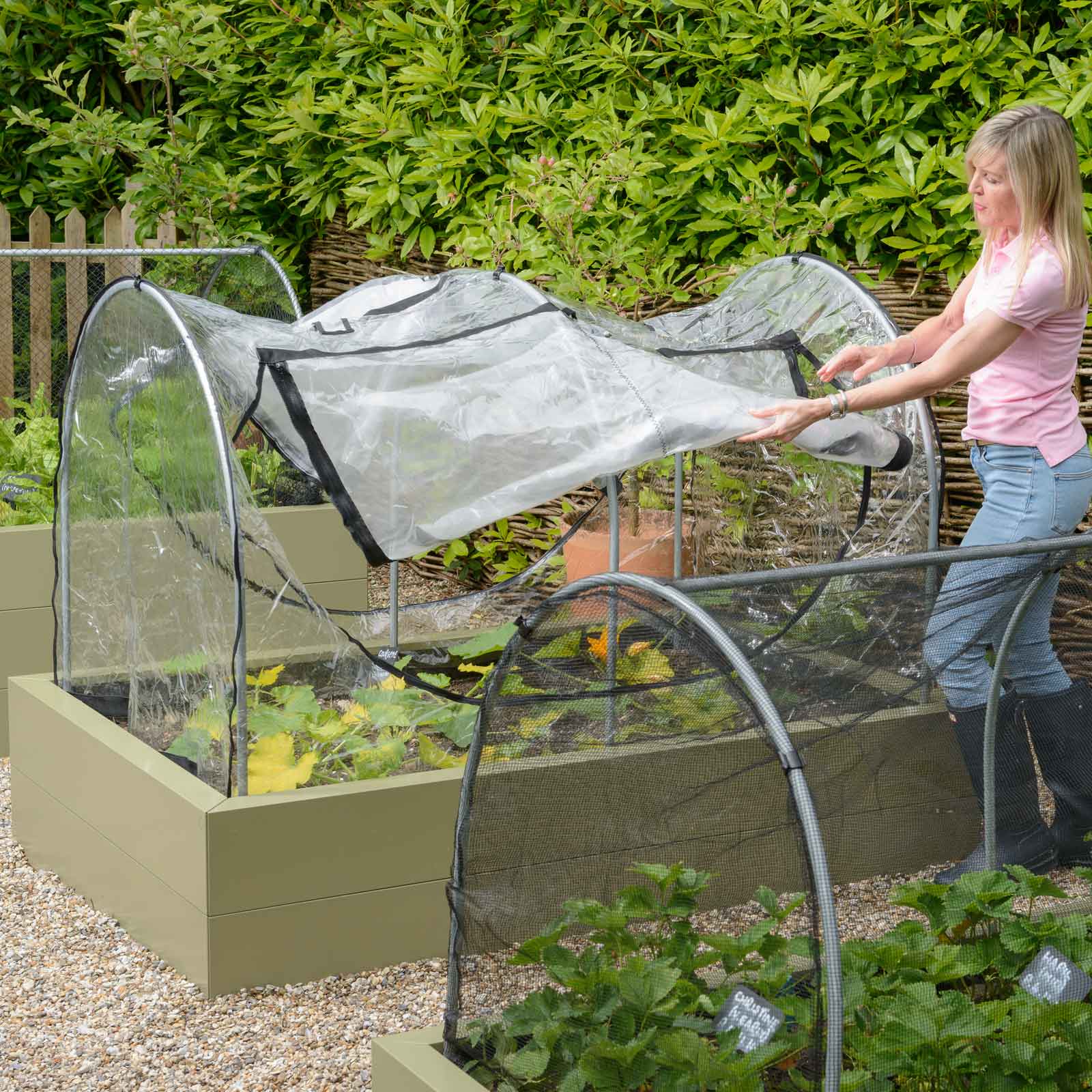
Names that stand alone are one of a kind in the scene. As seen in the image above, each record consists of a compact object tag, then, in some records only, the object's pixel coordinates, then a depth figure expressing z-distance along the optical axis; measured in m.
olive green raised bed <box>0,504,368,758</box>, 4.55
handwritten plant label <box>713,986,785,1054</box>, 1.80
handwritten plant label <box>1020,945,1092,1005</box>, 2.07
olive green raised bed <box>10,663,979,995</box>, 2.02
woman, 2.38
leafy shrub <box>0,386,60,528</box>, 4.96
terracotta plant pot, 4.32
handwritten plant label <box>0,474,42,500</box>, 5.05
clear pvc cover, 3.02
